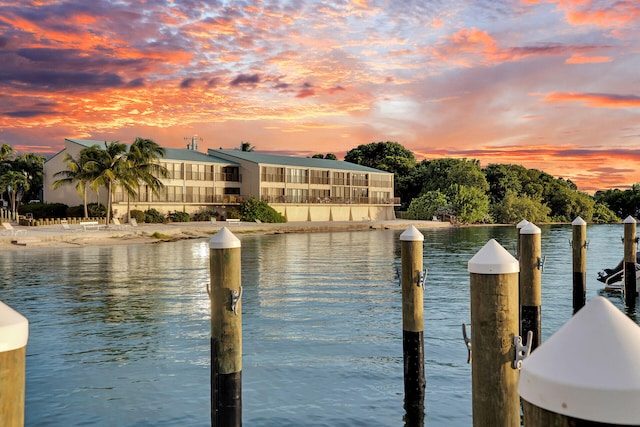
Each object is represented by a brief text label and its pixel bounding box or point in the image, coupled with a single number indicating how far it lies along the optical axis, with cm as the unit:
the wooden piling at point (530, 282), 1243
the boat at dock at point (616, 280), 2323
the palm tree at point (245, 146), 9400
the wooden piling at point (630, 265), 1877
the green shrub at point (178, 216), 6819
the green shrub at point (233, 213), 7375
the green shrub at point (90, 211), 6281
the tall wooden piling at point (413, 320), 1021
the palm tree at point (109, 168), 5742
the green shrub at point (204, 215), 7194
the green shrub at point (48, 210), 6519
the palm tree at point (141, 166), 6017
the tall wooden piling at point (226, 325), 823
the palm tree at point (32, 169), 7606
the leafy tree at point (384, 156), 11019
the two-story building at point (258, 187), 6919
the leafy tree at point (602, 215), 12006
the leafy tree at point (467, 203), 9606
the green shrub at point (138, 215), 6481
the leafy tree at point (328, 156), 11864
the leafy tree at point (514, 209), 10181
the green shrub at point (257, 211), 7369
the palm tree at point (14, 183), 7144
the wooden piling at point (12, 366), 288
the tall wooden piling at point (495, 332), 626
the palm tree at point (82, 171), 5769
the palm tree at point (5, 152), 7544
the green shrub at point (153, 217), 6581
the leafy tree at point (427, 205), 9550
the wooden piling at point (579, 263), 1775
